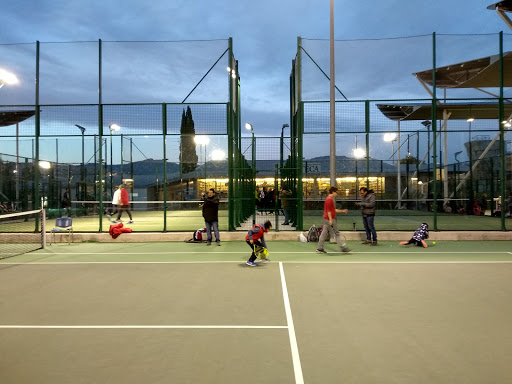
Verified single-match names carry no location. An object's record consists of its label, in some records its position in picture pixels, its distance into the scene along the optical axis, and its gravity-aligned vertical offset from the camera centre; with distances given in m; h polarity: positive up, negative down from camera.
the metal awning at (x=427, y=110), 15.14 +3.67
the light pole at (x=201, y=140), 19.26 +2.79
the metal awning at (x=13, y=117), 13.52 +2.69
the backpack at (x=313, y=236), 12.49 -1.40
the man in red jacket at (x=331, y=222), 10.27 -0.79
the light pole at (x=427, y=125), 22.37 +4.00
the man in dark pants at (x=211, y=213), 11.63 -0.61
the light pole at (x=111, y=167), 23.26 +1.56
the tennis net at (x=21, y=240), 11.19 -1.57
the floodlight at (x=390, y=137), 20.23 +3.17
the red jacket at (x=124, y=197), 16.07 -0.17
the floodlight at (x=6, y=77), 11.99 +3.65
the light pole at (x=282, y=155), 13.48 +1.39
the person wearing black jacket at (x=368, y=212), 11.47 -0.58
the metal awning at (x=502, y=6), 15.62 +7.61
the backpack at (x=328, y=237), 11.98 -1.39
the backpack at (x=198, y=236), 12.52 -1.40
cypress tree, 23.26 +2.45
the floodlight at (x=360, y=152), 19.47 +2.09
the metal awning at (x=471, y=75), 16.97 +5.91
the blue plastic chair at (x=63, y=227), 12.26 -1.08
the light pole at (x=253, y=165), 13.09 +0.96
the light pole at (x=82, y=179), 25.09 +0.88
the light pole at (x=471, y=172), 21.71 +1.19
